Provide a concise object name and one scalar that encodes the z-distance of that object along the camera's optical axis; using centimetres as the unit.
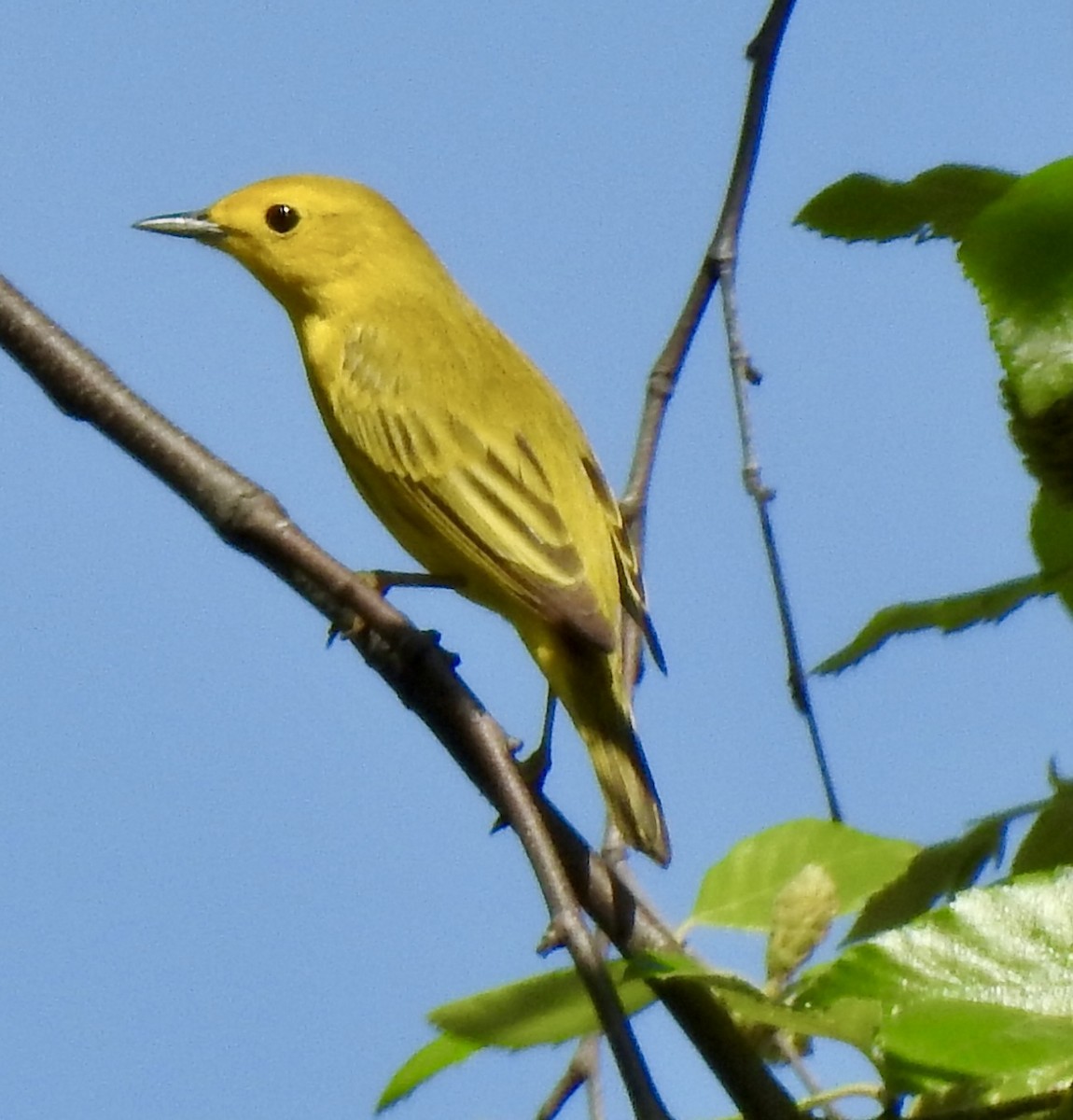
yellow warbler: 385
